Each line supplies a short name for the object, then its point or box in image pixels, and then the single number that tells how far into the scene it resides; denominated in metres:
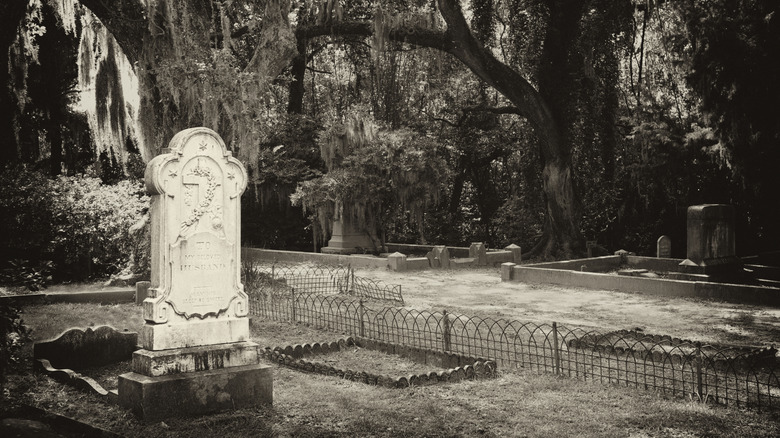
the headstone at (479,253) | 23.05
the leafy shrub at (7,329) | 6.65
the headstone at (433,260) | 22.23
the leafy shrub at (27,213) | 16.23
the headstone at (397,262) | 21.31
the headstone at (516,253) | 23.56
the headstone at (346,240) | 25.12
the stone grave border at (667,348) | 8.12
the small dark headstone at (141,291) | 13.85
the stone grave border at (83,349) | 8.62
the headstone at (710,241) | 17.70
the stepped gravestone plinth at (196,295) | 7.01
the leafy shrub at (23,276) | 7.89
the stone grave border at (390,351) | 7.93
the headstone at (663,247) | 21.89
